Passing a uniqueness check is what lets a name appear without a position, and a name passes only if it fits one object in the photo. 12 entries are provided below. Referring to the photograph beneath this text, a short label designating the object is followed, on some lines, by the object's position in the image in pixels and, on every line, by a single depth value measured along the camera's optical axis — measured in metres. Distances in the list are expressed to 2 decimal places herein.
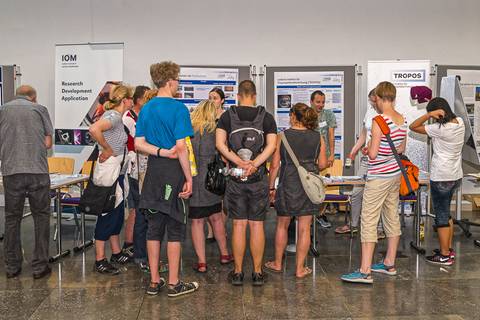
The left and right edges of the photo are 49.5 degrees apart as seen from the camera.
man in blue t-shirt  3.44
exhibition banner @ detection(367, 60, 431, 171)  6.68
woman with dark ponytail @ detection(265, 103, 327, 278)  3.96
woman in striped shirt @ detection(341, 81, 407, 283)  3.87
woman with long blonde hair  4.11
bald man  4.04
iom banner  6.77
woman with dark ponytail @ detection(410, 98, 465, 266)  4.38
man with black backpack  3.78
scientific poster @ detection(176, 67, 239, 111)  6.98
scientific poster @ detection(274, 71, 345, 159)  6.99
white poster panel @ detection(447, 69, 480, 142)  6.91
